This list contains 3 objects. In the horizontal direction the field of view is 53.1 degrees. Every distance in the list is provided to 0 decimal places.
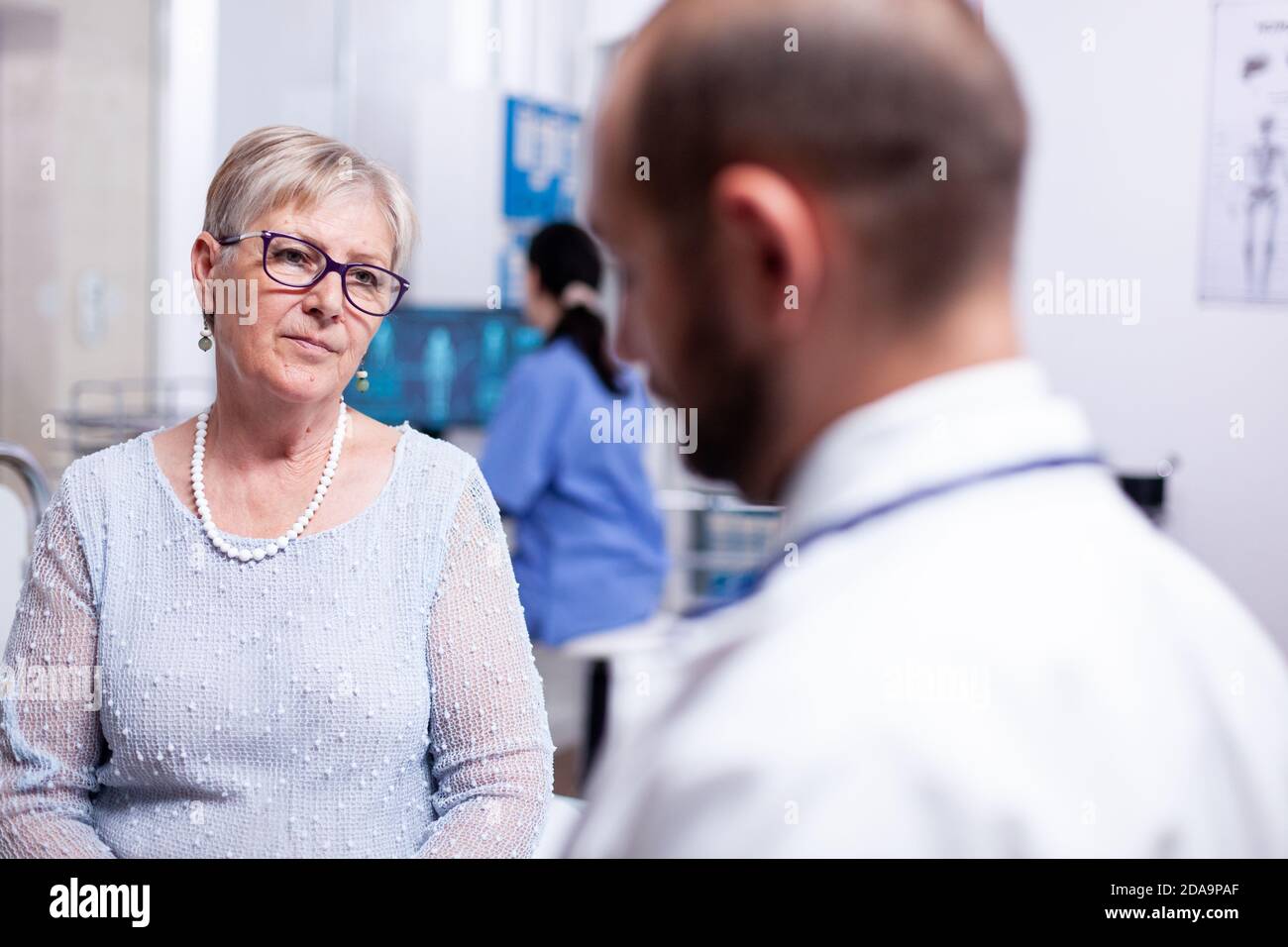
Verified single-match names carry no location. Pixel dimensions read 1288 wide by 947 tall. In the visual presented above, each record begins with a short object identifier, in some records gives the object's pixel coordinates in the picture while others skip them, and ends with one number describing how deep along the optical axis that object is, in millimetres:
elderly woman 1207
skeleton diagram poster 3309
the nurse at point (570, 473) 2877
